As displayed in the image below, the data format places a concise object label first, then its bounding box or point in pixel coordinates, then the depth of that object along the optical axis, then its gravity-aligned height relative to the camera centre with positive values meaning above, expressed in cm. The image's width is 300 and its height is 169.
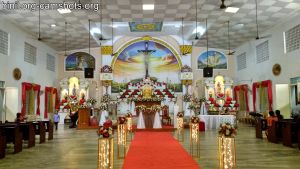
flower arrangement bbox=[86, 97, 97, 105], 1680 +0
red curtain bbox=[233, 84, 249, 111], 1806 +61
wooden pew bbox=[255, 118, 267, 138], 1049 -101
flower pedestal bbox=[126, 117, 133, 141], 1150 -96
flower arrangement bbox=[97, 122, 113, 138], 485 -52
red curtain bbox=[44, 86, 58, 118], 1754 +61
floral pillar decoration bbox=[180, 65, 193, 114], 1927 +145
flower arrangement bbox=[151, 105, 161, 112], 1411 -39
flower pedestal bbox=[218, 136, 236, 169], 492 -92
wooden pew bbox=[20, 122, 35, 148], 897 -94
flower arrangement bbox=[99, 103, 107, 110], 1602 -35
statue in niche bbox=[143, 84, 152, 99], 1727 +55
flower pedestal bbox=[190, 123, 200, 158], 752 -92
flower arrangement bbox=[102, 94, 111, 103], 1830 +18
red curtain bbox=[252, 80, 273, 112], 1477 +63
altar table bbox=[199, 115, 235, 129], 1400 -103
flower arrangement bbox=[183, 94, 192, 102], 1876 +10
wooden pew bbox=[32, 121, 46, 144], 995 -97
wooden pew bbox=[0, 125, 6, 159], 696 -104
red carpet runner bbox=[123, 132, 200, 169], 577 -133
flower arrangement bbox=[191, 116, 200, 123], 777 -54
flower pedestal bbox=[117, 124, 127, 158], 801 -94
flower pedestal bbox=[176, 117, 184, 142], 1033 -89
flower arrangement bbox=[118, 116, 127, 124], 813 -56
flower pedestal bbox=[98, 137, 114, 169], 478 -87
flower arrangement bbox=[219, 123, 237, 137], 488 -53
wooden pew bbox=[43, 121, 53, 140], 1078 -104
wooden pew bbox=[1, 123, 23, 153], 793 -93
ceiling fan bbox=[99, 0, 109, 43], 1147 +392
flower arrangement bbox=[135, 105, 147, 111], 1409 -38
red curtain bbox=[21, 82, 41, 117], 1424 +66
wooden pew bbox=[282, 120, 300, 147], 836 -99
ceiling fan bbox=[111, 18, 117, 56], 1721 +393
